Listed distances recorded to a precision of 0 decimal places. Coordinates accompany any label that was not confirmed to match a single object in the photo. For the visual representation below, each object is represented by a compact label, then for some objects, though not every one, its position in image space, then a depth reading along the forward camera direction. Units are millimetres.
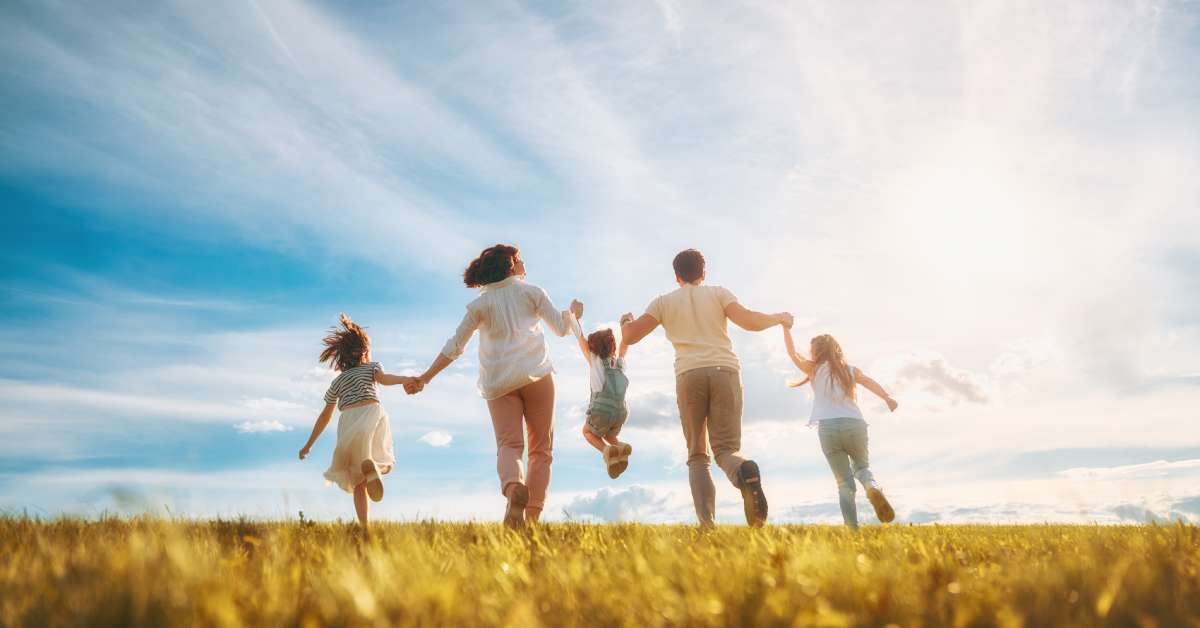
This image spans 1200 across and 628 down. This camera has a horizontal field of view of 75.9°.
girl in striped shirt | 8641
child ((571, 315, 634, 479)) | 8445
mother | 7535
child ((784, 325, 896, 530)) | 9141
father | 7688
